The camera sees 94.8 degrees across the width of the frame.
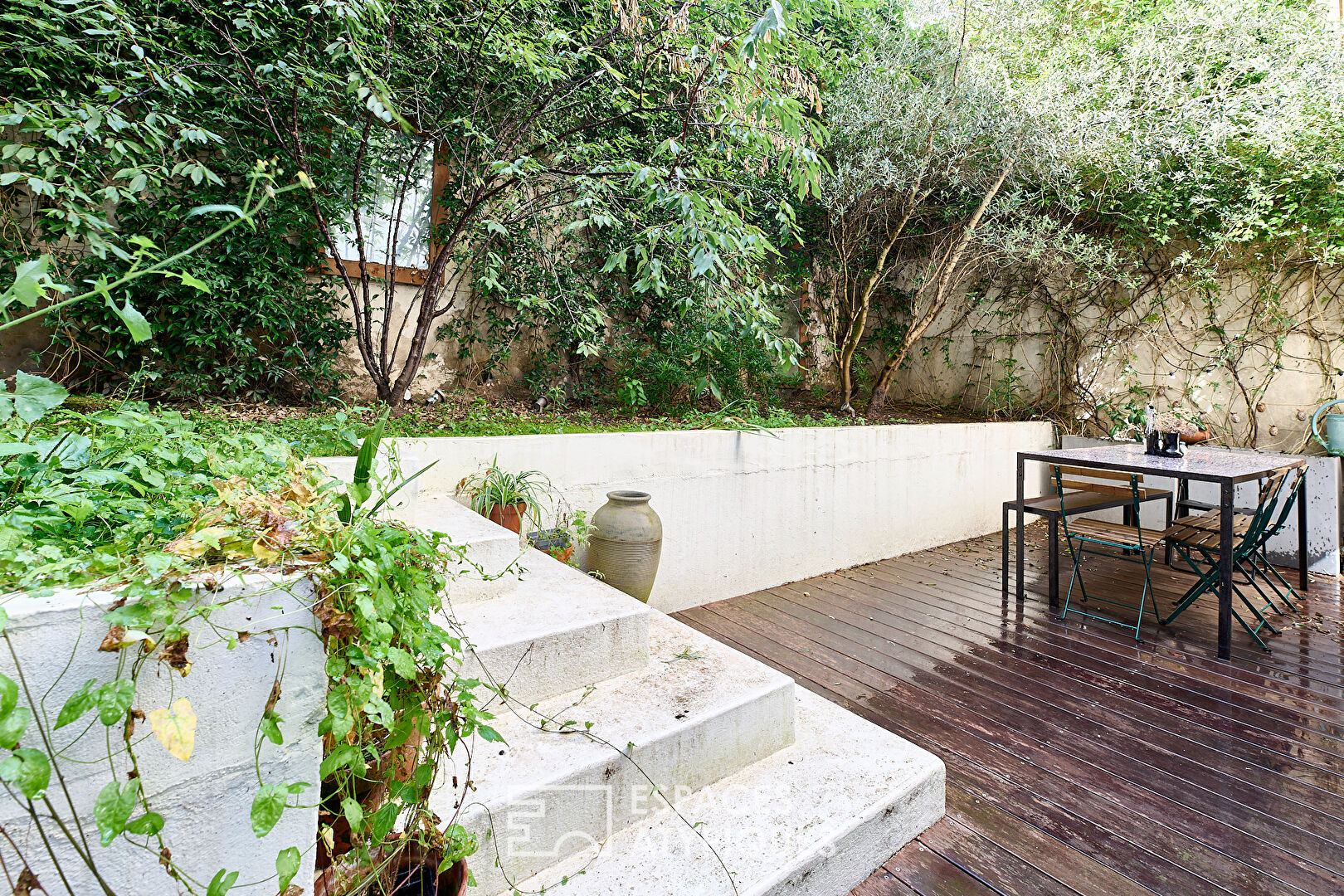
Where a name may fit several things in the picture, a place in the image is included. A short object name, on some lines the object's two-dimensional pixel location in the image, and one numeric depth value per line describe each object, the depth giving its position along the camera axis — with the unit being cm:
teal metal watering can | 445
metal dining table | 296
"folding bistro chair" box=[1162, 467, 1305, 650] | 312
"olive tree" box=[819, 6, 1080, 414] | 470
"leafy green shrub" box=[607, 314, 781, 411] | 441
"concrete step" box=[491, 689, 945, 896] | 141
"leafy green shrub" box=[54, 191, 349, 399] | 309
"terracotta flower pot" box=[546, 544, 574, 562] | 308
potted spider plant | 291
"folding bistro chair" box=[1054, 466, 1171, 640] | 336
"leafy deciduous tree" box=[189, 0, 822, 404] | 269
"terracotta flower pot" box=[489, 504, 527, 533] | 290
